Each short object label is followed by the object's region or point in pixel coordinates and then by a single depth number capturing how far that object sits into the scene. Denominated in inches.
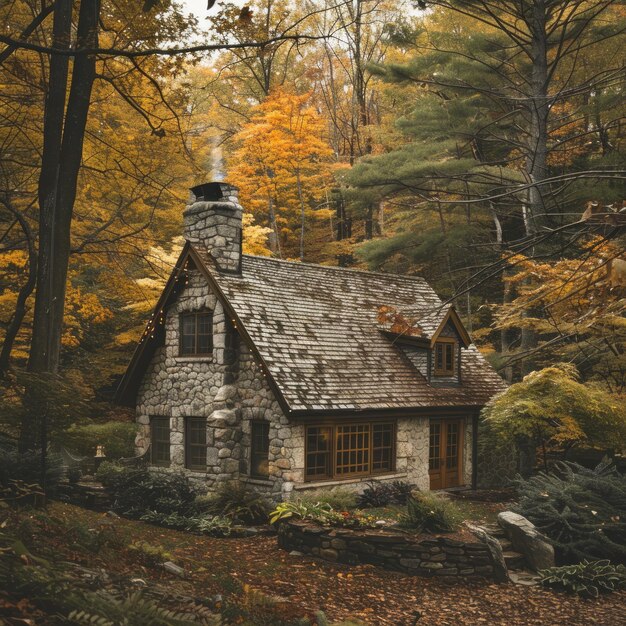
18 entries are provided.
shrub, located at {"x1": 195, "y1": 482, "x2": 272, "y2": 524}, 530.6
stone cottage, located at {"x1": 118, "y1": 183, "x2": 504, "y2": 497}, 562.3
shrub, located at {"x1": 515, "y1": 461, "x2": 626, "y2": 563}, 409.1
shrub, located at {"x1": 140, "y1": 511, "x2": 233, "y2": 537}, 495.5
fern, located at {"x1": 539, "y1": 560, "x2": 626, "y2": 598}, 375.9
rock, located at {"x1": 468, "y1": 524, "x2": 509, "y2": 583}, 393.4
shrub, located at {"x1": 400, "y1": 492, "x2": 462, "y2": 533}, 414.6
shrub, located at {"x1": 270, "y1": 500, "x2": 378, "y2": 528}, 430.0
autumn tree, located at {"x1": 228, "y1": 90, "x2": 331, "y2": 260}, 1007.6
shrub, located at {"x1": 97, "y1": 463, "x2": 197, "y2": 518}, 545.3
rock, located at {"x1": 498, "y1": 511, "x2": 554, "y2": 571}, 407.5
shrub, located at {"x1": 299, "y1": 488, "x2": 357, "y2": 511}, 470.9
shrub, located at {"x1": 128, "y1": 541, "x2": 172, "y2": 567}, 317.1
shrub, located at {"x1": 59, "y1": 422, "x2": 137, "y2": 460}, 765.3
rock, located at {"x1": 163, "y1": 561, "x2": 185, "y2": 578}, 312.8
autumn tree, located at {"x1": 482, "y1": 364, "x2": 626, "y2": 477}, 524.7
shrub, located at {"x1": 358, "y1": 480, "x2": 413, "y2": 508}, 569.9
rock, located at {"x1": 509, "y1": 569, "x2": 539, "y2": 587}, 392.5
